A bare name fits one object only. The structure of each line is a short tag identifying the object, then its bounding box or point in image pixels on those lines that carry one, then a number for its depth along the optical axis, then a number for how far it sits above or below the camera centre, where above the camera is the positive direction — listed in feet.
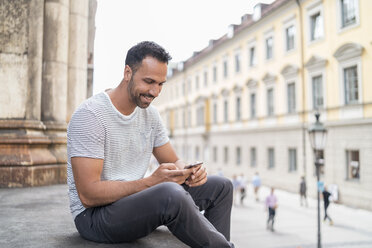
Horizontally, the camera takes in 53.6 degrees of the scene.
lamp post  32.68 +0.70
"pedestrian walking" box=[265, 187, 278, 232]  39.86 -7.00
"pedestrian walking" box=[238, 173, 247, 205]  58.23 -6.95
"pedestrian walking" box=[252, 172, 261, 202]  60.34 -6.74
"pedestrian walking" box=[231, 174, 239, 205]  59.47 -6.53
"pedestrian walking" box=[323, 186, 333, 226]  43.42 -6.55
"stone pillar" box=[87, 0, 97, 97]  20.42 +5.73
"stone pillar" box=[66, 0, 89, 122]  17.20 +4.30
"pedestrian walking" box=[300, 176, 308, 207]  54.03 -6.93
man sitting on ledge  6.02 -0.64
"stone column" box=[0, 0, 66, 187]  13.82 +1.76
